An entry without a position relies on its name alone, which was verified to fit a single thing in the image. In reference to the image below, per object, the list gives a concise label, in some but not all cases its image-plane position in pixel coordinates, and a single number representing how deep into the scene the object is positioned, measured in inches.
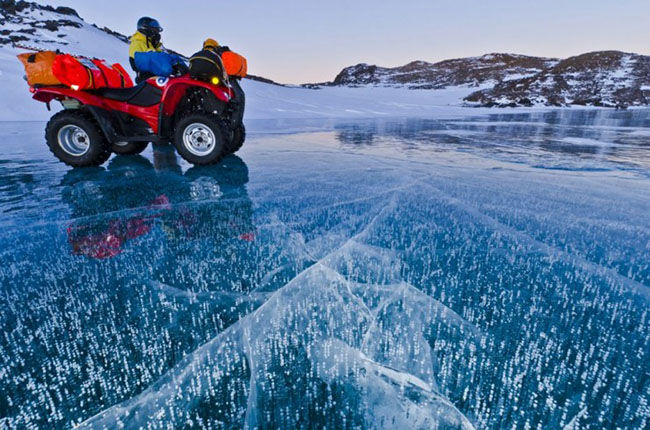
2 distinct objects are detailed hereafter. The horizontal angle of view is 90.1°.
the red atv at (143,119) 156.1
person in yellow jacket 163.0
